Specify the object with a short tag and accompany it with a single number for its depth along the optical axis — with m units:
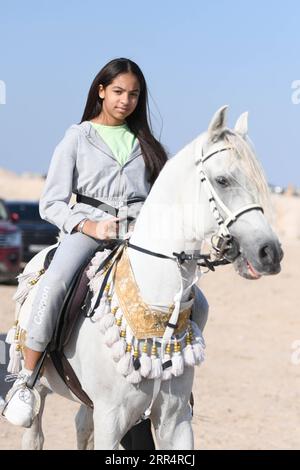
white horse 9.05
